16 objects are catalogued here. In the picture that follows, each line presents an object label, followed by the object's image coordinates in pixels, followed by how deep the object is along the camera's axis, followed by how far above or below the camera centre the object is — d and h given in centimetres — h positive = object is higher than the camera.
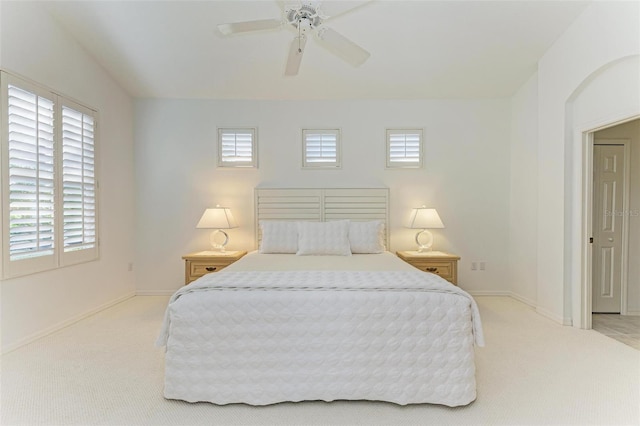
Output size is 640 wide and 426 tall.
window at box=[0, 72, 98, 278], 284 +27
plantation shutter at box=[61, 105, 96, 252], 348 +32
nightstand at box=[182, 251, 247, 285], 399 -65
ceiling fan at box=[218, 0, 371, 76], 219 +124
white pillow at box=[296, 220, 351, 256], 385 -33
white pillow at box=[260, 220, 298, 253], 400 -33
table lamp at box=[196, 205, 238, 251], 420 -14
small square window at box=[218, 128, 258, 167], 463 +85
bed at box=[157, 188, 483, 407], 204 -84
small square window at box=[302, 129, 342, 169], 465 +91
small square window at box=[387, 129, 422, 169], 465 +88
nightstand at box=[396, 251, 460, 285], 402 -65
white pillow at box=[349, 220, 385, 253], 401 -33
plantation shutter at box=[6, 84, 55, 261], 286 +31
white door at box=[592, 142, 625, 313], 392 -17
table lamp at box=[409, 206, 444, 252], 426 -13
